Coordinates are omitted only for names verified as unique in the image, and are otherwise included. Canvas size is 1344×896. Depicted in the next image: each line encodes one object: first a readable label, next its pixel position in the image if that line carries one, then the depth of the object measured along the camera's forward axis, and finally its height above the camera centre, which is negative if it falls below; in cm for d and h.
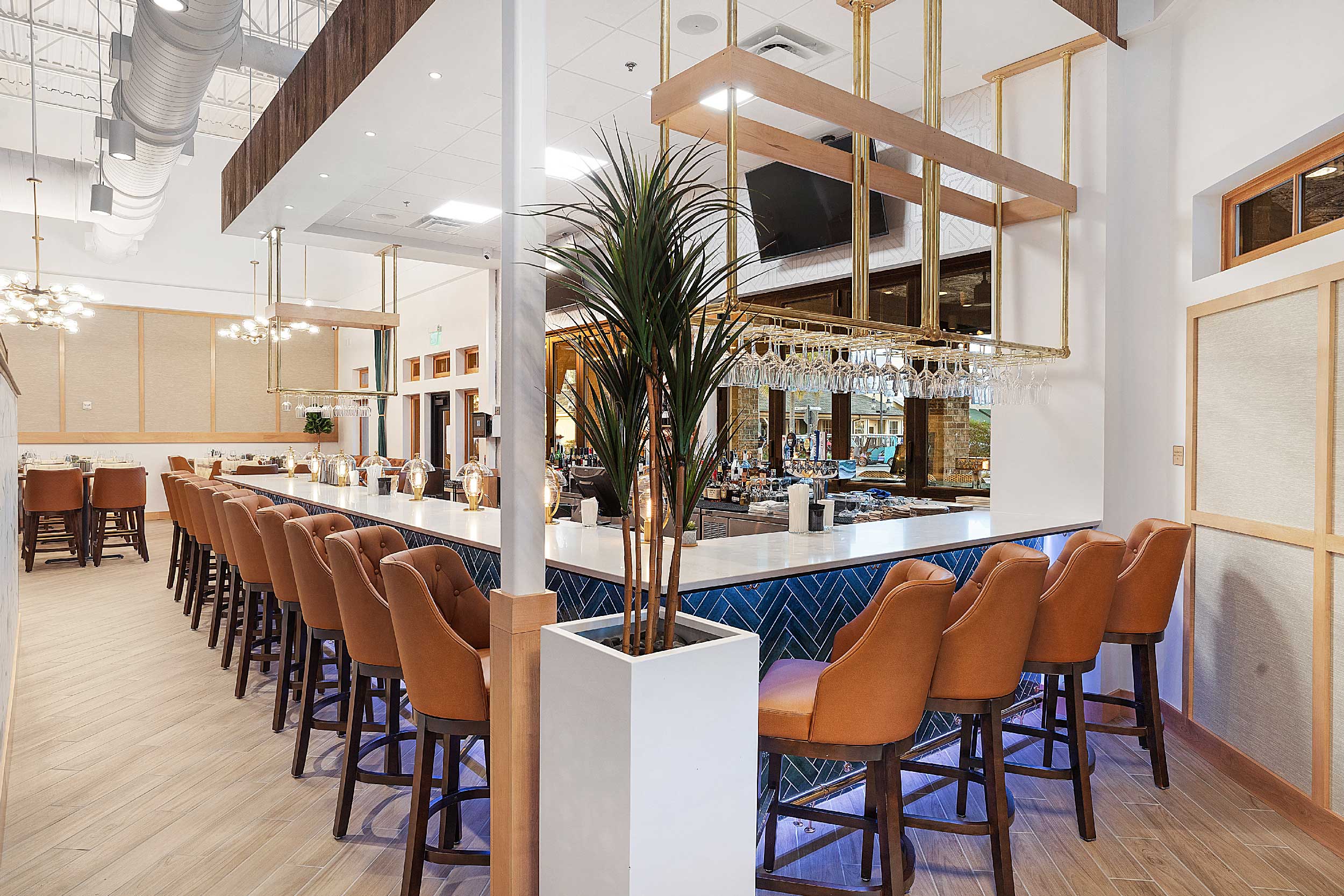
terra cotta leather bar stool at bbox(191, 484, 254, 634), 497 -66
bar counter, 281 -50
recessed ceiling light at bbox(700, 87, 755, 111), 498 +216
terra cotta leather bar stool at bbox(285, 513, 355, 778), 315 -70
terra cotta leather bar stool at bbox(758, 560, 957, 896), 217 -76
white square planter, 185 -83
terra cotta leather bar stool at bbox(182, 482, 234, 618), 575 -91
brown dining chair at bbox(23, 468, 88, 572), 845 -74
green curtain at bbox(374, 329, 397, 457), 1457 +117
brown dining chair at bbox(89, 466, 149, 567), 880 -73
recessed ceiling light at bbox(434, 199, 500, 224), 748 +214
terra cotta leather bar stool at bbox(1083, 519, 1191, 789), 338 -75
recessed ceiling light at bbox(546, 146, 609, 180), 618 +217
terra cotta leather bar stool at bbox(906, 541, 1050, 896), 244 -71
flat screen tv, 620 +182
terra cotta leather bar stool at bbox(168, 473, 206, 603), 652 -79
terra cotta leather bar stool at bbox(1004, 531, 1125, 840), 296 -73
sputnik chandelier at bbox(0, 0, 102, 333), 902 +161
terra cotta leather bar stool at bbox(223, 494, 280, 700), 417 -81
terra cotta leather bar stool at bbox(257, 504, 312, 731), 363 -72
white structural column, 226 -17
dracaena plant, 201 +25
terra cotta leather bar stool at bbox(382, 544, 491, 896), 233 -75
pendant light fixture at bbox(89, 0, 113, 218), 686 +205
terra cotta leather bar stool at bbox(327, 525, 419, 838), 268 -71
